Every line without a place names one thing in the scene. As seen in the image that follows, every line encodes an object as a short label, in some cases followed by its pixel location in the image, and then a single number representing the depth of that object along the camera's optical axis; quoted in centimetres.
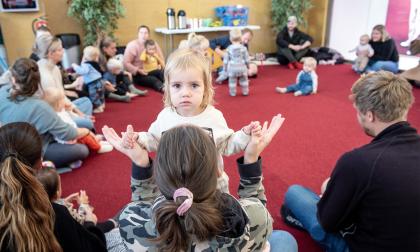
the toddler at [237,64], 509
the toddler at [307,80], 514
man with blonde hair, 134
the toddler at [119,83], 493
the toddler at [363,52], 619
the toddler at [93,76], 438
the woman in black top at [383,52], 603
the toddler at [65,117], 288
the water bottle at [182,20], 669
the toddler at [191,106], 153
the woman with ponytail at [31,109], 248
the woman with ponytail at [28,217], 97
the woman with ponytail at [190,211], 90
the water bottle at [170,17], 661
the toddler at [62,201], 159
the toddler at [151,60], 564
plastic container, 716
